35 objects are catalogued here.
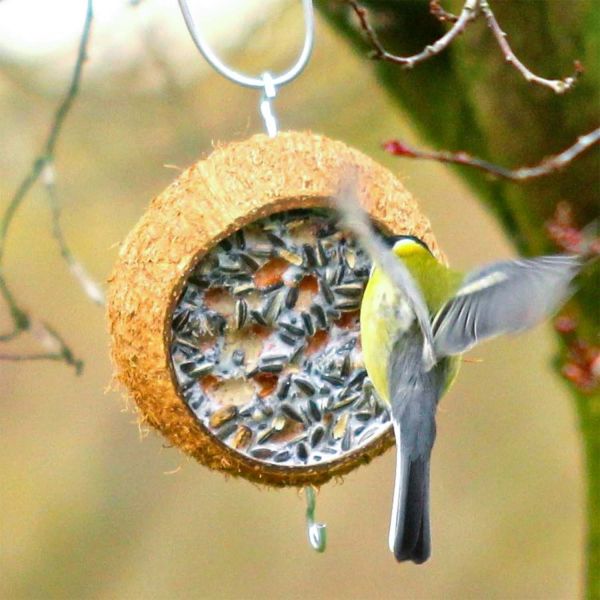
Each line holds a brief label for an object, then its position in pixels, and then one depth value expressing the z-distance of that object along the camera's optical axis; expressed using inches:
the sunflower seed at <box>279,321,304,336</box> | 187.9
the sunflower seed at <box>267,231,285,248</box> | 184.4
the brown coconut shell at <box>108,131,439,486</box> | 176.2
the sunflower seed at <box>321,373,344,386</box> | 191.3
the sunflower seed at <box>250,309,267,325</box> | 186.5
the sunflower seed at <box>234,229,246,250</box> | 183.4
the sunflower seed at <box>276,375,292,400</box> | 189.0
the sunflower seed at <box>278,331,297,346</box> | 188.9
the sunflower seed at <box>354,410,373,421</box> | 196.7
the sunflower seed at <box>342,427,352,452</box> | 189.3
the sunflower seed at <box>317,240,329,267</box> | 187.2
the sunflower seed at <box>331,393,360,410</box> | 192.9
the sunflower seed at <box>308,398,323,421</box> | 189.2
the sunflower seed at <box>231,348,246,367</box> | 187.8
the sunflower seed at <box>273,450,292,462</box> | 187.5
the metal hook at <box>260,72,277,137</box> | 179.2
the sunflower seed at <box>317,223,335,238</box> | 186.7
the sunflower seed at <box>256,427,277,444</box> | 188.1
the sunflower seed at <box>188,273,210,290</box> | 183.3
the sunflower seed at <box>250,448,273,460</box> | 187.2
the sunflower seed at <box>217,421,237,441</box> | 185.9
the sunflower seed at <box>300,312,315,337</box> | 188.7
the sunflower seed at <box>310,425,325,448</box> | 189.6
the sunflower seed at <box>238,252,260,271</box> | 183.8
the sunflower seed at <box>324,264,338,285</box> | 190.3
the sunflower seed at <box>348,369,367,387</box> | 195.9
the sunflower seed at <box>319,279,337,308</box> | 190.4
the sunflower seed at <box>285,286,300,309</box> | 187.6
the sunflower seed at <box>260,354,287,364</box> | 188.1
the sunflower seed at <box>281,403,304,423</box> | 188.3
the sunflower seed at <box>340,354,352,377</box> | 193.9
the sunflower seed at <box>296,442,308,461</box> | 188.7
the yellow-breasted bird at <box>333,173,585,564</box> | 164.4
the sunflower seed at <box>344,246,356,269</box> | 190.1
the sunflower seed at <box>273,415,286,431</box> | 188.4
